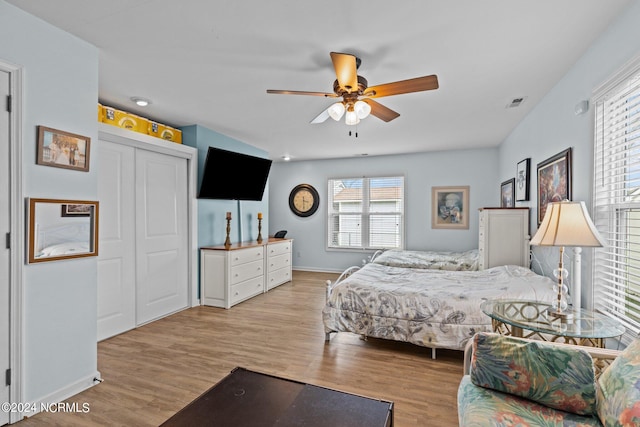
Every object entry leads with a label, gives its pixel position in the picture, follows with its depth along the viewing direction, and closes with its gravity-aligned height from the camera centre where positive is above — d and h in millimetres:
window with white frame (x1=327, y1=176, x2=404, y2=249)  6375 +2
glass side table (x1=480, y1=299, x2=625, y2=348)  1714 -648
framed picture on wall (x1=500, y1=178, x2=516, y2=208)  4410 +323
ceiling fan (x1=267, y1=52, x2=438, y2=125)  2009 +879
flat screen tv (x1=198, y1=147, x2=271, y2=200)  4168 +537
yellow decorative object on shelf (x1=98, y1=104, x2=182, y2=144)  3182 +1000
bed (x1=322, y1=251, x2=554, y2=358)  2623 -803
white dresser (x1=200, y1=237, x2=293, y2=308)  4207 -860
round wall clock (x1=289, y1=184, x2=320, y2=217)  6977 +287
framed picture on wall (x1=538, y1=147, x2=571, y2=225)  2586 +316
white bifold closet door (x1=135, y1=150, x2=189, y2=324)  3629 -287
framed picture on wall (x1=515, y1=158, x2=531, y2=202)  3699 +425
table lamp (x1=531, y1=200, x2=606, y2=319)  1767 -101
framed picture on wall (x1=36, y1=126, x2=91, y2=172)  1990 +420
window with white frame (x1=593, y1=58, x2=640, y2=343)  1800 +115
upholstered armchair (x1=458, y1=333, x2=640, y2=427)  1196 -718
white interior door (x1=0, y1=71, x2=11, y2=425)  1826 -189
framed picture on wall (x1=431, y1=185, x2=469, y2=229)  5883 +123
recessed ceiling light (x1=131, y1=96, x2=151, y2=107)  3206 +1163
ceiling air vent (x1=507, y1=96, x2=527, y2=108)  3215 +1178
